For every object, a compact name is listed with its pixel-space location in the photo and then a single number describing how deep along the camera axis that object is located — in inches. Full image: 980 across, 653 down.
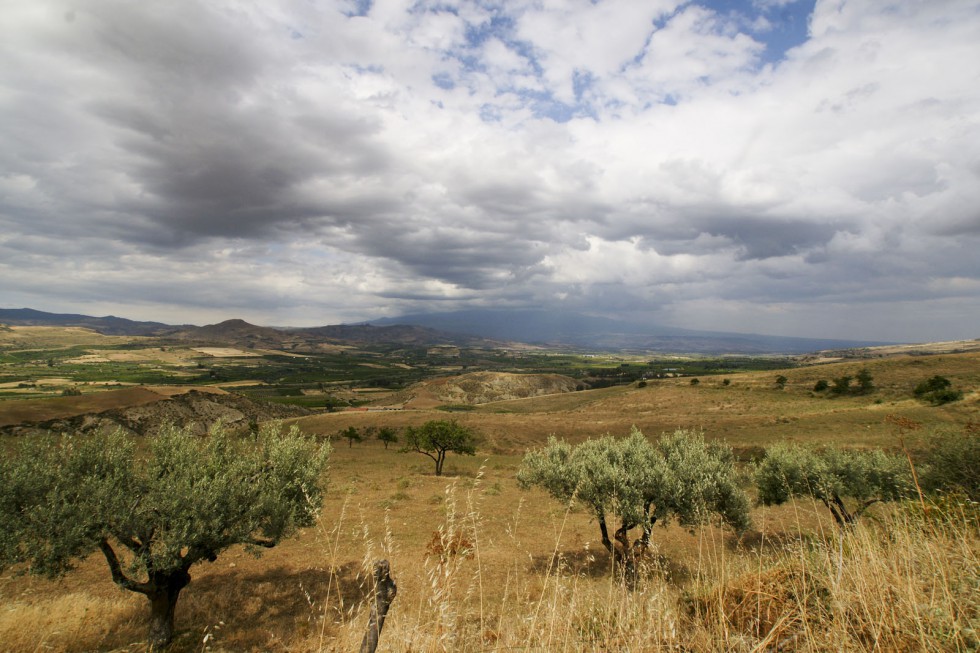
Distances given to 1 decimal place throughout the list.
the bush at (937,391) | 2269.9
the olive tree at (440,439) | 1887.3
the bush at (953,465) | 760.3
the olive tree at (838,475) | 852.6
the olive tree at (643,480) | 692.7
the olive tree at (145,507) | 467.8
